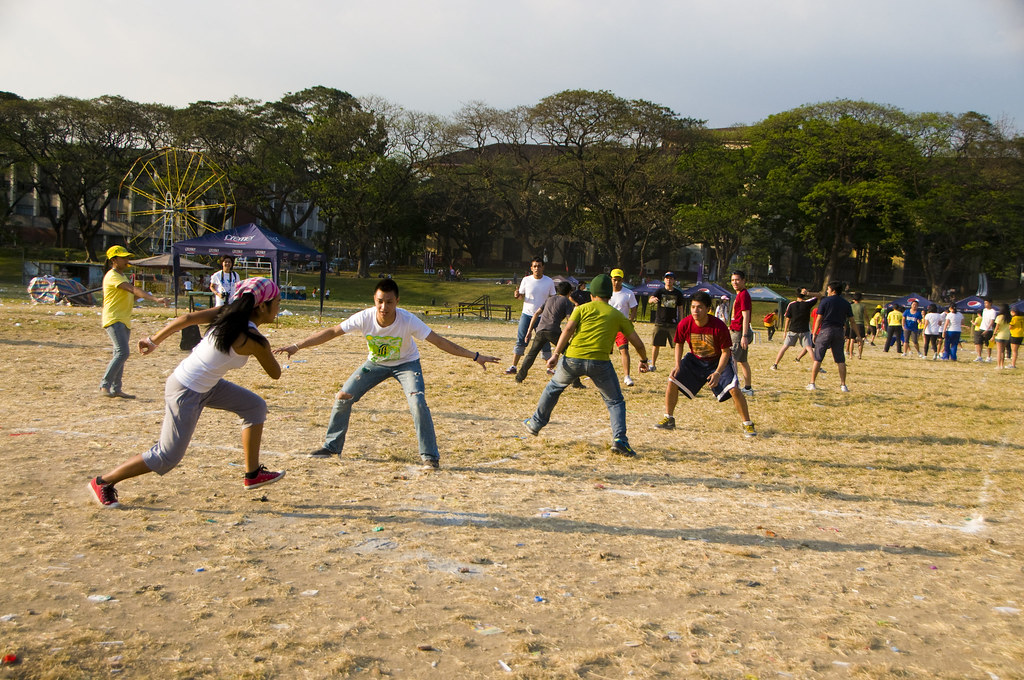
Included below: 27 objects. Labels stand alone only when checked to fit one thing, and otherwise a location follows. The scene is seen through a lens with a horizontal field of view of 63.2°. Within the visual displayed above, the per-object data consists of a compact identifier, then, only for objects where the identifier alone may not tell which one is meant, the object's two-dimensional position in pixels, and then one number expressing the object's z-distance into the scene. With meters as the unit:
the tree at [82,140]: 56.47
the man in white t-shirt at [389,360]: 6.46
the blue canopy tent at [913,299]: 37.03
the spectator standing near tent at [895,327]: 24.30
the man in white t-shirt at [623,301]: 12.07
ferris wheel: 41.81
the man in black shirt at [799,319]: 14.88
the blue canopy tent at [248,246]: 26.52
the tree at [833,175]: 52.91
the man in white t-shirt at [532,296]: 12.53
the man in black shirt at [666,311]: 13.70
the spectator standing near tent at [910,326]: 25.50
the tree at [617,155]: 54.47
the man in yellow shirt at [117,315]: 9.26
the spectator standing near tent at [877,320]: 29.26
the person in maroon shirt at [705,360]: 8.28
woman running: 5.00
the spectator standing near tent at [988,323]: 23.02
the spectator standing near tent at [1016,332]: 20.22
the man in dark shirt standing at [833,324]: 12.15
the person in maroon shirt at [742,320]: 11.15
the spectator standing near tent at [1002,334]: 20.33
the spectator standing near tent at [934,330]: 24.08
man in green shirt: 7.50
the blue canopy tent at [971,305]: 42.88
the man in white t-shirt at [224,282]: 14.70
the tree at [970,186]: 51.81
